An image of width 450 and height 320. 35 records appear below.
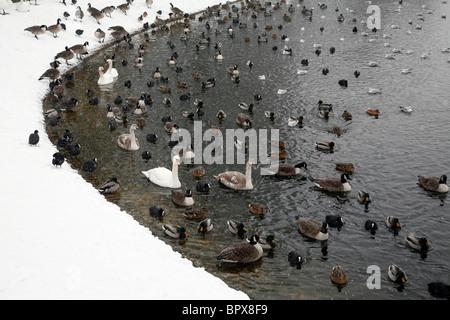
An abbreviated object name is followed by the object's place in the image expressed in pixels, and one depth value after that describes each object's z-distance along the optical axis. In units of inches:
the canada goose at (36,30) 1628.9
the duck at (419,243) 690.4
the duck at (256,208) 790.5
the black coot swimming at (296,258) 660.7
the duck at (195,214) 768.3
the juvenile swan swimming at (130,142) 1007.8
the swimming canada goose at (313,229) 718.0
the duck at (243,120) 1136.9
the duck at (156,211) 773.9
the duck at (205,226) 730.8
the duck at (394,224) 739.4
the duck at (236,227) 725.3
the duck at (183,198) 808.9
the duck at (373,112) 1203.2
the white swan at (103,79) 1416.1
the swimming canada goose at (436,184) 860.6
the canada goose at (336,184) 859.4
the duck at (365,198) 816.9
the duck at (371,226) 735.7
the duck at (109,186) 835.4
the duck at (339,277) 624.5
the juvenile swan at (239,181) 871.7
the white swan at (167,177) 865.8
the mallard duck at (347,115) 1180.5
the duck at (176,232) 717.3
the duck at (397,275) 625.9
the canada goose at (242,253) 659.4
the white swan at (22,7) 1823.3
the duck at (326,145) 1018.0
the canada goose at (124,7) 2121.1
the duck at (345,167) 929.5
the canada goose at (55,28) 1695.4
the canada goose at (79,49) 1594.5
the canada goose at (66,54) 1530.5
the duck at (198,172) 913.5
